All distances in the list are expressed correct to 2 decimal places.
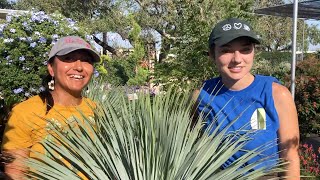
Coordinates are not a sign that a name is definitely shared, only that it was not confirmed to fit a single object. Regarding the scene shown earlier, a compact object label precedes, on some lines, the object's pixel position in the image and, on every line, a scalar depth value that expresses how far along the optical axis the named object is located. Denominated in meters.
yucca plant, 1.07
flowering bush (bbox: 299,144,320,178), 3.43
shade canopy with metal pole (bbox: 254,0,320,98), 6.15
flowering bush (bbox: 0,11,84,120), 5.35
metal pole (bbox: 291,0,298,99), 4.09
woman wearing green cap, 1.31
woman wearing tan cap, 1.28
